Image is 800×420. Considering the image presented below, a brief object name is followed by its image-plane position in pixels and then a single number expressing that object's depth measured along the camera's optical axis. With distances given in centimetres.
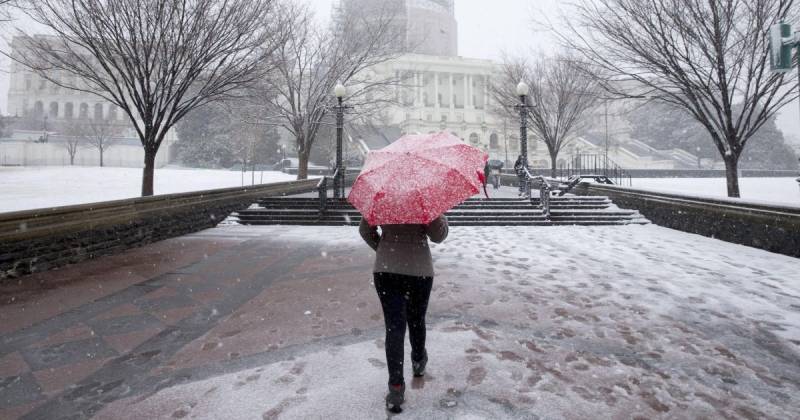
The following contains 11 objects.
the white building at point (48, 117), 5312
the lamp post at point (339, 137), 1419
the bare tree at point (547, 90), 2339
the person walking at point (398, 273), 279
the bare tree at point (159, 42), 1008
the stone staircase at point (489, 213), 1330
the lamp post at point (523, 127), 1548
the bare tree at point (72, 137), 4909
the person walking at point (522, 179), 1592
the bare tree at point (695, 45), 1063
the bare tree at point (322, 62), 2020
